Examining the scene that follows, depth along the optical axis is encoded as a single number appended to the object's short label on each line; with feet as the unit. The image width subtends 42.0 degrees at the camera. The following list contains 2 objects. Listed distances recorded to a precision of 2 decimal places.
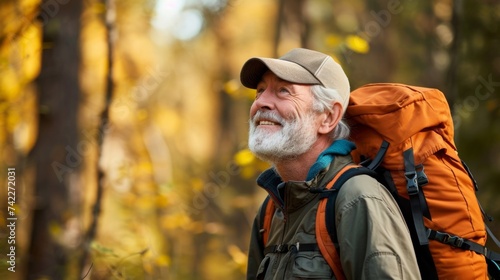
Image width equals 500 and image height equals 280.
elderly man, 9.00
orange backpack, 9.36
